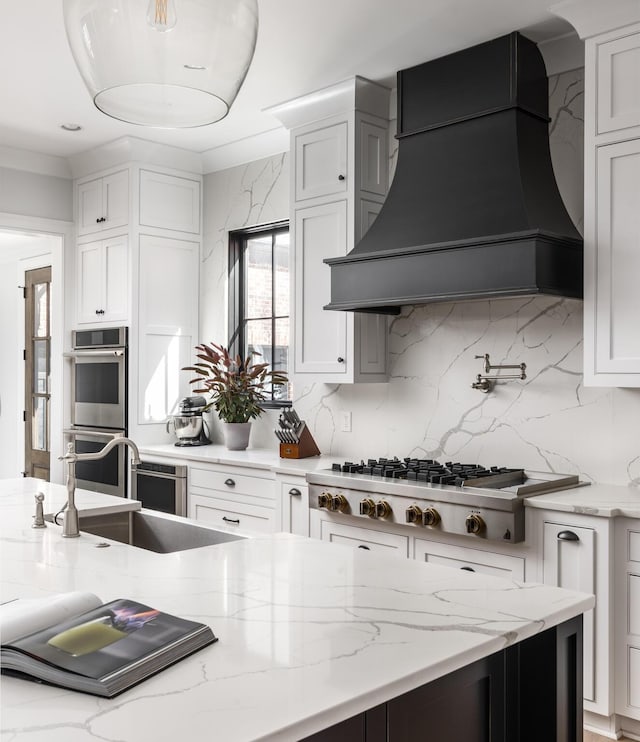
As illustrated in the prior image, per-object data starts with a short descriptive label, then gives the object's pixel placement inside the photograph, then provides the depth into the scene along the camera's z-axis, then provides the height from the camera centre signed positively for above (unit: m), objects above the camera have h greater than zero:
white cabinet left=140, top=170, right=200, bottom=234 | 5.06 +1.10
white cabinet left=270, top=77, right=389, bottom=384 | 3.95 +0.84
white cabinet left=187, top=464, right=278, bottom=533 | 4.00 -0.72
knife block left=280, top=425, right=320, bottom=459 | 4.25 -0.46
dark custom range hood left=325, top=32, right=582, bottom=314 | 3.05 +0.73
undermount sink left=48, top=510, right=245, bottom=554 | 2.51 -0.58
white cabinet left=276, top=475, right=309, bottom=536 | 3.78 -0.69
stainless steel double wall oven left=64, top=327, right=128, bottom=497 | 5.00 -0.26
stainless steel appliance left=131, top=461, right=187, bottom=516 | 4.51 -0.74
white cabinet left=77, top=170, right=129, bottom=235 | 5.06 +1.09
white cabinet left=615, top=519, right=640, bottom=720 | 2.72 -0.90
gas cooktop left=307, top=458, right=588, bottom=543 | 2.97 -0.53
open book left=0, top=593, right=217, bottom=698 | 1.16 -0.46
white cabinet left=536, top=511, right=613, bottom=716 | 2.75 -0.77
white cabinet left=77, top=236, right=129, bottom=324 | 5.07 +0.57
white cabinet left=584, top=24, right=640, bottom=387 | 2.90 +0.61
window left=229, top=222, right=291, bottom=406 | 4.95 +0.46
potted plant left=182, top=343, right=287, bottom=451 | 4.65 -0.19
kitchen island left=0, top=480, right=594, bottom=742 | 1.07 -0.49
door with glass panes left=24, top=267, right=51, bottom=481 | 6.38 -0.07
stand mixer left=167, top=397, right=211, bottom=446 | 4.93 -0.38
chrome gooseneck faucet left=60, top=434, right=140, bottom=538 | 2.24 -0.42
